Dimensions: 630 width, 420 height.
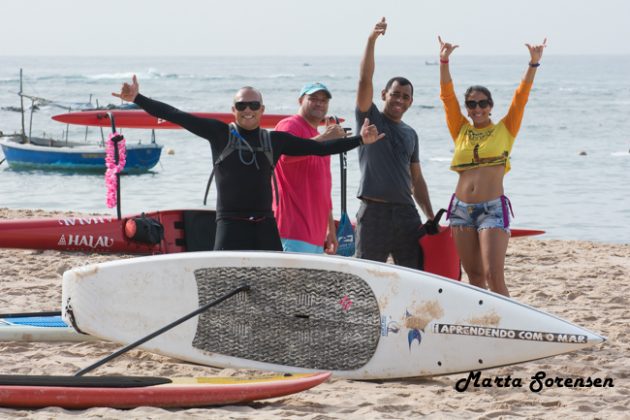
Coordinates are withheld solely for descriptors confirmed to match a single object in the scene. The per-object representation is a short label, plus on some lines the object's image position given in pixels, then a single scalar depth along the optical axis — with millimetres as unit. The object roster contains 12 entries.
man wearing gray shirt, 11414
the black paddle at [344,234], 14375
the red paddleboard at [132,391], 9312
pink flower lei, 18516
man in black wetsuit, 10219
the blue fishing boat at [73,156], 43125
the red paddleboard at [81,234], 19344
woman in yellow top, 11117
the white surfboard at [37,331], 12102
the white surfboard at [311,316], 10141
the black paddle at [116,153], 18305
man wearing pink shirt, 10969
